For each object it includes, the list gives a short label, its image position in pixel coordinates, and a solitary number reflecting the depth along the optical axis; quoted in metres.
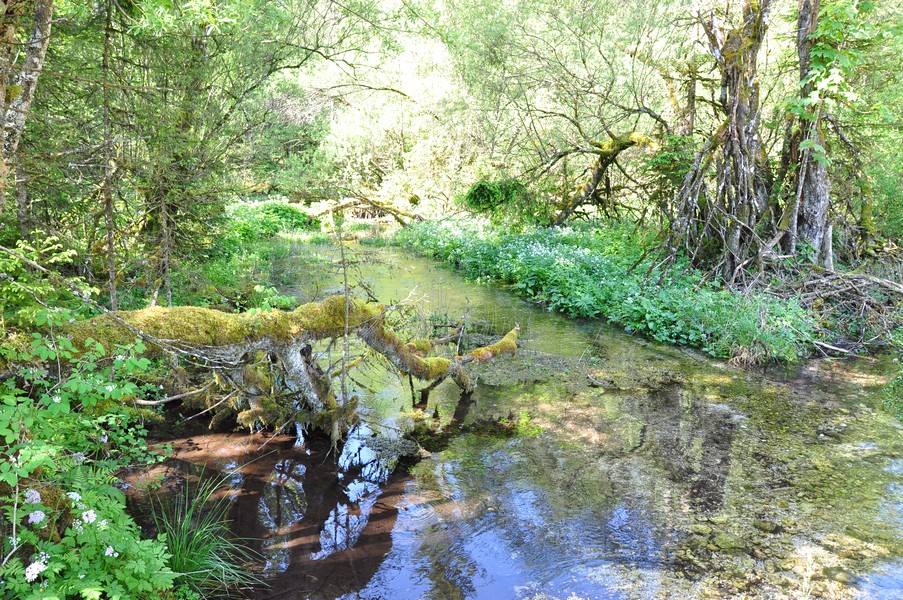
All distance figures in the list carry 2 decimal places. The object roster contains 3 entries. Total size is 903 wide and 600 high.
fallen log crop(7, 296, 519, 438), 4.30
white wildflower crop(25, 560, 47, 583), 2.67
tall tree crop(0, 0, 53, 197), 3.67
